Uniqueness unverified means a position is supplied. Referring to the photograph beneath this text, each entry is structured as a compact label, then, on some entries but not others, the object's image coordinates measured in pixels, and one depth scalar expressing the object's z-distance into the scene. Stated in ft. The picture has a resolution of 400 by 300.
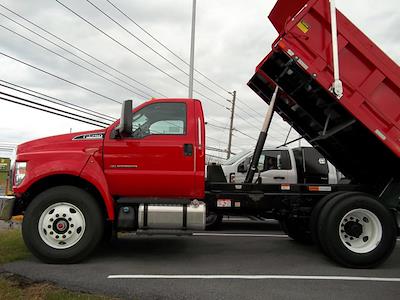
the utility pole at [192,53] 62.75
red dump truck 20.99
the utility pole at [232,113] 152.35
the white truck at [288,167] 34.99
